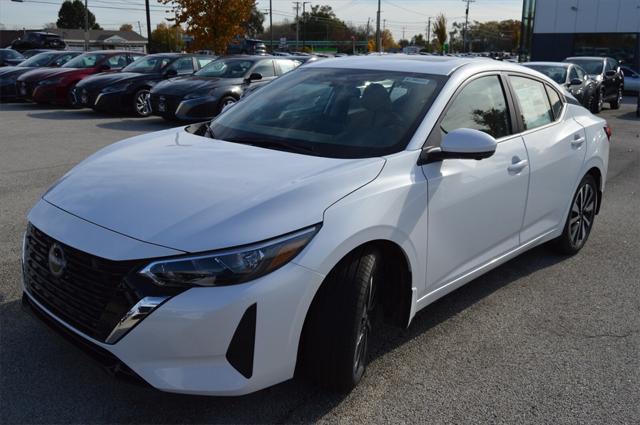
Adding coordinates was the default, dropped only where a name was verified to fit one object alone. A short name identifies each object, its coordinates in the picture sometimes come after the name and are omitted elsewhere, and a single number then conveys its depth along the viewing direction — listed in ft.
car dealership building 112.57
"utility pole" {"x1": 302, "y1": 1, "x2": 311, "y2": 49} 368.48
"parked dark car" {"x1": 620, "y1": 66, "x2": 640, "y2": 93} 82.48
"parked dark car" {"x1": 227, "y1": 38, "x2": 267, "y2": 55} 140.40
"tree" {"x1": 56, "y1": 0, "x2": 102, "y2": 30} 349.61
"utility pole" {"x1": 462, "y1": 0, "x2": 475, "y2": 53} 282.97
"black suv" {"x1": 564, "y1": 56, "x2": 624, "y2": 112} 58.18
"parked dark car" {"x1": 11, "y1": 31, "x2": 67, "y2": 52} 137.49
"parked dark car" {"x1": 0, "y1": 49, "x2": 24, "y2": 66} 79.15
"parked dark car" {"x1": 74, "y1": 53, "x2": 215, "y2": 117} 46.50
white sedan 8.11
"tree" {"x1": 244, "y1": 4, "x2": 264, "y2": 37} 357.61
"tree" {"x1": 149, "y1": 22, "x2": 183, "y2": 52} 273.13
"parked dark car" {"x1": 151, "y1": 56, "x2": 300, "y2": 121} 40.14
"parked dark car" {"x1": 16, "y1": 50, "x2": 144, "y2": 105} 50.96
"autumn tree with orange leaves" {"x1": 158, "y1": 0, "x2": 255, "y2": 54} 92.07
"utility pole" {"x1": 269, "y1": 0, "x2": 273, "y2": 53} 244.28
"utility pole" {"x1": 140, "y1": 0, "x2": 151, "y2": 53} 104.99
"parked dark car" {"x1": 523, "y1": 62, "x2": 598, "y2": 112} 47.14
